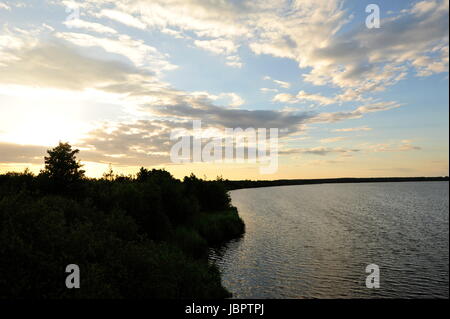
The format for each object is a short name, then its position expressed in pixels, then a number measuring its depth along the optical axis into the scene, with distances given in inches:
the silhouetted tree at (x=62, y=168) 1593.3
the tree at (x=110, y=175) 2682.1
